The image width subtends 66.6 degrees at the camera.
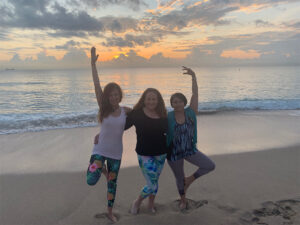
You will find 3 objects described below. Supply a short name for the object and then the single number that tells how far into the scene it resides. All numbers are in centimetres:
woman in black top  330
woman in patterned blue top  339
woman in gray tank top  337
